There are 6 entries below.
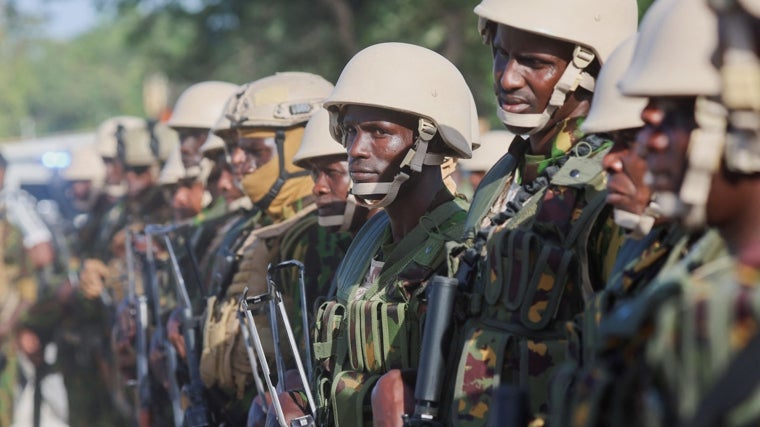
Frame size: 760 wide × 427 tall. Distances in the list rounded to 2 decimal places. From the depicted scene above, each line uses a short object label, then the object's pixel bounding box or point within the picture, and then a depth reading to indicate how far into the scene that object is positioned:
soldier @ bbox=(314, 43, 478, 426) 11.90
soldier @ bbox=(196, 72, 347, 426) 16.27
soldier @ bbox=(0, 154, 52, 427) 28.67
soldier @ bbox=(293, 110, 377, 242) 14.54
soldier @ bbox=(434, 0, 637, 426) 10.18
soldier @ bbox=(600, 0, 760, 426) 6.45
